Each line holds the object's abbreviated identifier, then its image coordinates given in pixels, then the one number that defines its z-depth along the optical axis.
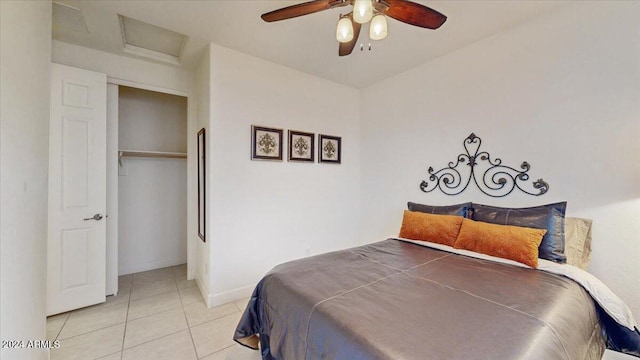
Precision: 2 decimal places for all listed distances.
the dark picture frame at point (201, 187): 2.73
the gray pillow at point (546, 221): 1.73
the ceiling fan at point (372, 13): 1.44
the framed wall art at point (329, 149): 3.42
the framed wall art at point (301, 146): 3.12
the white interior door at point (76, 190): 2.28
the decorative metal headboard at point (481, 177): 2.19
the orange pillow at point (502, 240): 1.71
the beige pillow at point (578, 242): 1.78
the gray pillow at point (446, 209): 2.34
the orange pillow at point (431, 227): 2.19
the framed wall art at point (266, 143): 2.80
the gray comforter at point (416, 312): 0.92
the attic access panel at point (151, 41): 2.38
